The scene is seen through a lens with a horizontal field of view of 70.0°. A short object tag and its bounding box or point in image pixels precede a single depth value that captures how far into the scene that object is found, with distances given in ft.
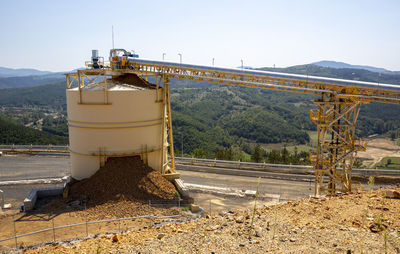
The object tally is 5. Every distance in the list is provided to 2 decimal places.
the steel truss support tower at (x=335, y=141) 72.28
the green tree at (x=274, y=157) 149.36
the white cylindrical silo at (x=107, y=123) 68.28
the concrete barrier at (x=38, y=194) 61.82
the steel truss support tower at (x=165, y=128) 75.37
